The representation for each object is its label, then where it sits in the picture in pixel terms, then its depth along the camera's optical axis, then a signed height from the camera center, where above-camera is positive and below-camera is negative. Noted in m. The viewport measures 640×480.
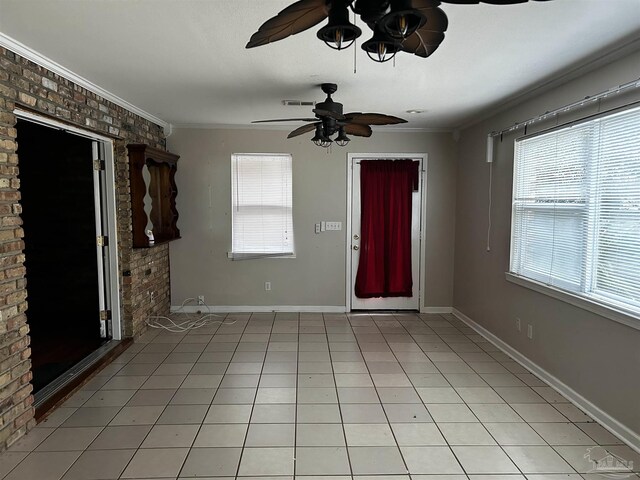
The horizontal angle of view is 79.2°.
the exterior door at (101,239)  3.82 -0.28
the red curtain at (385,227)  5.14 -0.19
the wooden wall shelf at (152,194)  4.05 +0.20
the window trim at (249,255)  5.15 -0.57
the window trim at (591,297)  2.39 -0.60
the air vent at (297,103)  3.76 +1.07
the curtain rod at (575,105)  2.37 +0.79
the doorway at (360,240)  5.14 -0.37
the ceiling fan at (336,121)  2.83 +0.71
